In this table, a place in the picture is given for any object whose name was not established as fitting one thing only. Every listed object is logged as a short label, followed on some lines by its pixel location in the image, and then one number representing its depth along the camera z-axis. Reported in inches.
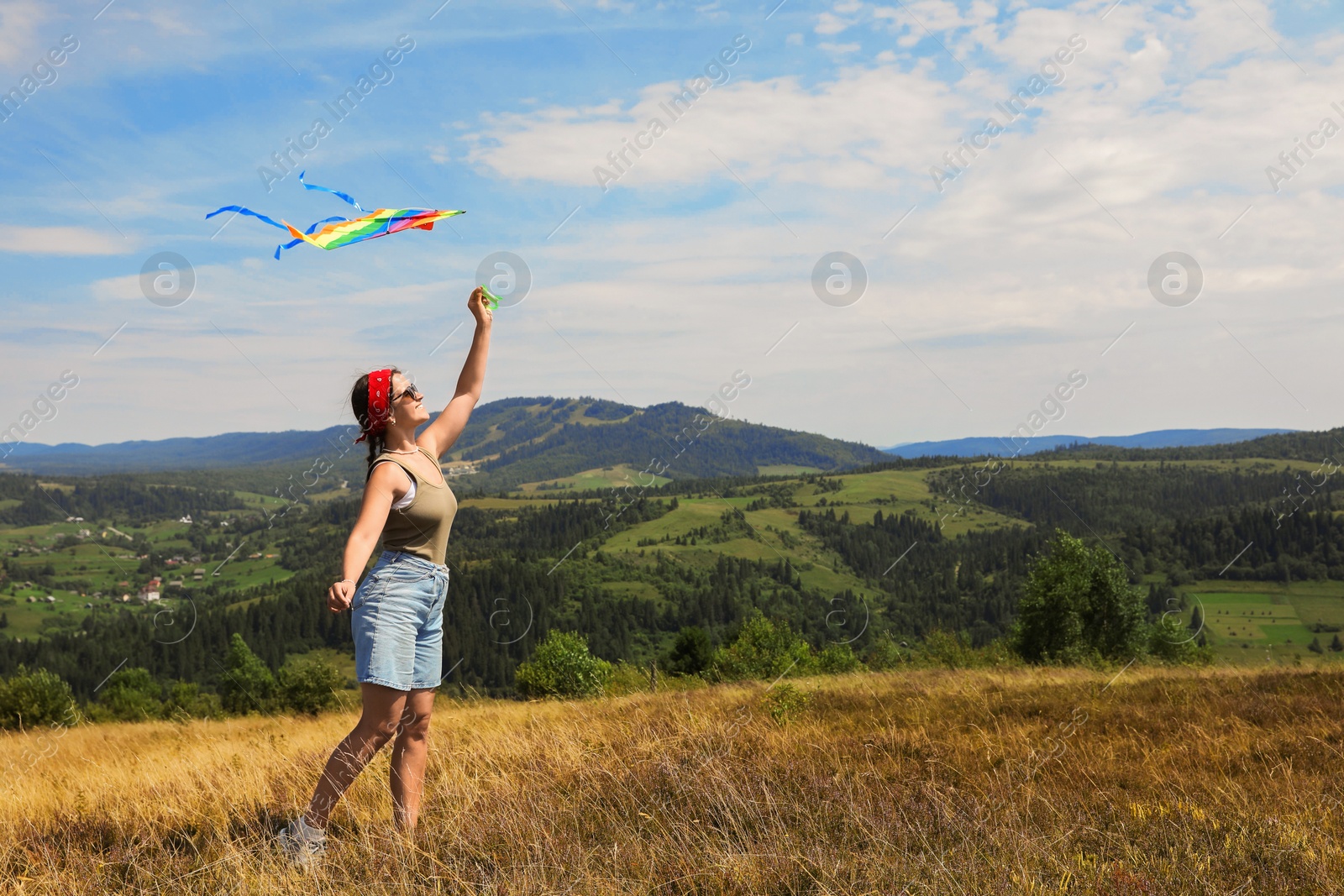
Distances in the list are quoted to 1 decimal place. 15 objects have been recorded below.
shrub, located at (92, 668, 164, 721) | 2367.1
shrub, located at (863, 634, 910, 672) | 1959.8
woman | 139.5
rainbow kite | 158.4
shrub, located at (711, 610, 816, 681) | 1585.9
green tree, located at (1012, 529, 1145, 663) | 1791.3
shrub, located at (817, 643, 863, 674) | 1945.1
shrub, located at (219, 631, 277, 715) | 2426.2
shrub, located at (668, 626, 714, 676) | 2114.9
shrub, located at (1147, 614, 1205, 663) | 1907.0
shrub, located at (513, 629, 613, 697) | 1483.8
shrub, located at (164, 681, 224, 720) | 2518.5
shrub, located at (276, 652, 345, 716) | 2089.8
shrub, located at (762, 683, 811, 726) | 268.1
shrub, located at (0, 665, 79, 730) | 1804.9
